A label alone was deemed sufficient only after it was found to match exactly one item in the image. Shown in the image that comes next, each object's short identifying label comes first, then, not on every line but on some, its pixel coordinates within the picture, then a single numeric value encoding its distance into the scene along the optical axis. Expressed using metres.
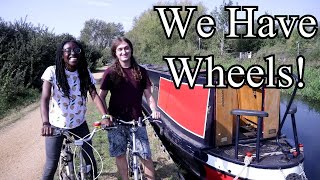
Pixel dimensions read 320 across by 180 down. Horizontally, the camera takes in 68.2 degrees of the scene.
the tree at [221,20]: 26.47
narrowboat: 2.97
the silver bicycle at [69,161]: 2.14
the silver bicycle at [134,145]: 2.26
